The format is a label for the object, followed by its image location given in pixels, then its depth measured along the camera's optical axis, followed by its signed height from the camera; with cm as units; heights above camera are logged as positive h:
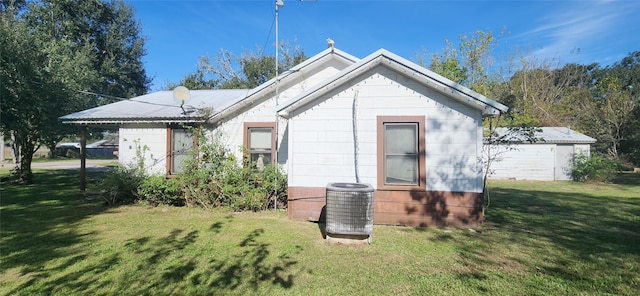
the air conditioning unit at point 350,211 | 573 -110
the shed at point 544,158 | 1892 -47
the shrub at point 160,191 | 893 -112
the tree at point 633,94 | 2248 +577
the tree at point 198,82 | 3038 +691
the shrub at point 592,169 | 1772 -107
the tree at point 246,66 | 2983 +834
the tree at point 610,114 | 2405 +283
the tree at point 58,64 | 1162 +479
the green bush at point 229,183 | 859 -88
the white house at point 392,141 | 694 +23
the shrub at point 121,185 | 932 -98
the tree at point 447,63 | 2068 +685
